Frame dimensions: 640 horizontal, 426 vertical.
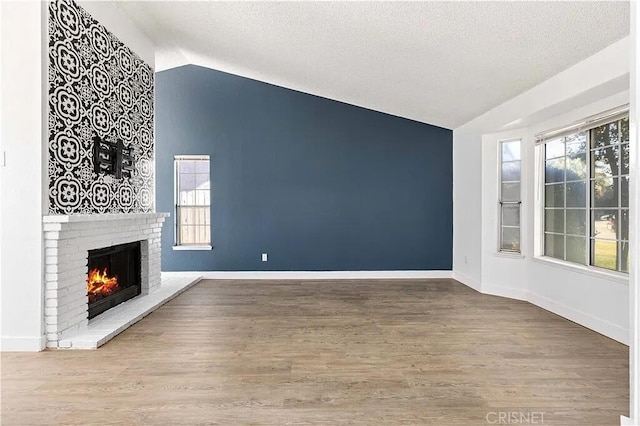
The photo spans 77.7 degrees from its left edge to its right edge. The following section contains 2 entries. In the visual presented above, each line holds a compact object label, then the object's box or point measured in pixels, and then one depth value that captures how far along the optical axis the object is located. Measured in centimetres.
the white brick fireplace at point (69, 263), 336
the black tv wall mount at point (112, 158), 397
